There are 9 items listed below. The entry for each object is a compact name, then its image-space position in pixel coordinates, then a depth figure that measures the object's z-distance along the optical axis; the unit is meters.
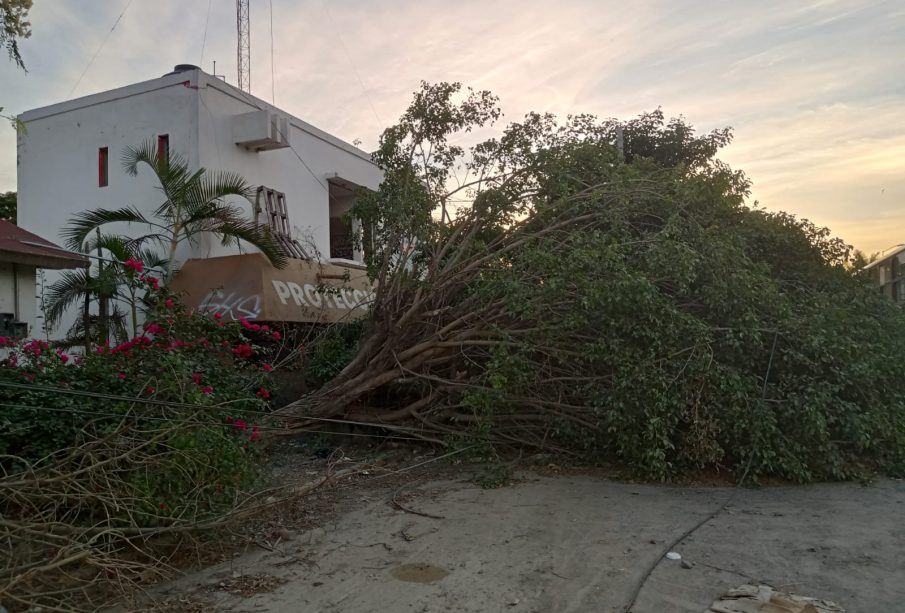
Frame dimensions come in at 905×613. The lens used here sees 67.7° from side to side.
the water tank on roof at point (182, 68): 13.55
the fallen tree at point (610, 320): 6.82
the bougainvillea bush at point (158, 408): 4.92
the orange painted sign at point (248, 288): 11.48
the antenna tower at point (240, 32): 16.69
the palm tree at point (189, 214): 10.95
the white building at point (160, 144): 12.54
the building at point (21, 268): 7.31
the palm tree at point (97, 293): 9.82
